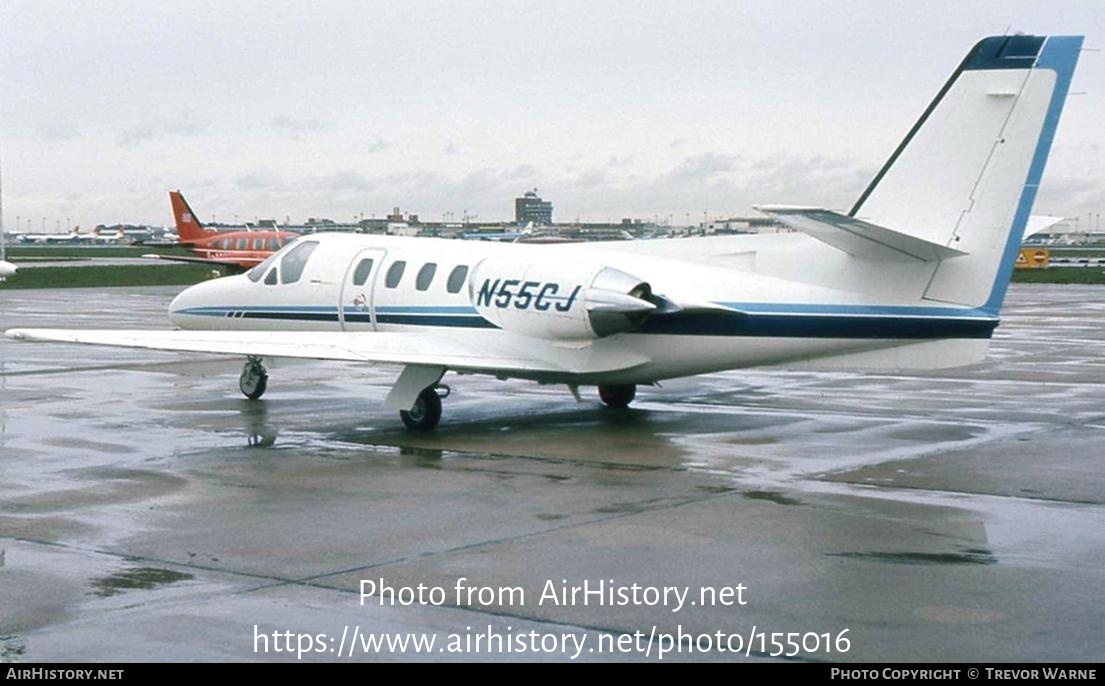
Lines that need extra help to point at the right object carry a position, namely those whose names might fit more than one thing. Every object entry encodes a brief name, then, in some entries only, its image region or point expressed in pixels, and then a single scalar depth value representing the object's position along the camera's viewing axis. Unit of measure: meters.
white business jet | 17.27
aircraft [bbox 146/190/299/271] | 65.38
